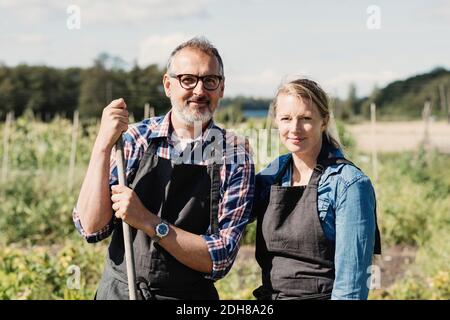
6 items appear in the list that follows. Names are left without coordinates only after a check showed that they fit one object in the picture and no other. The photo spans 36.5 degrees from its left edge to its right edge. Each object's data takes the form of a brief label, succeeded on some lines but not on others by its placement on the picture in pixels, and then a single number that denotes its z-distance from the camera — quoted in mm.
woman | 2195
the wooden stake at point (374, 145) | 7277
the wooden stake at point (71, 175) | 8041
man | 2268
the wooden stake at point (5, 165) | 8803
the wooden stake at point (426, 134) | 11934
